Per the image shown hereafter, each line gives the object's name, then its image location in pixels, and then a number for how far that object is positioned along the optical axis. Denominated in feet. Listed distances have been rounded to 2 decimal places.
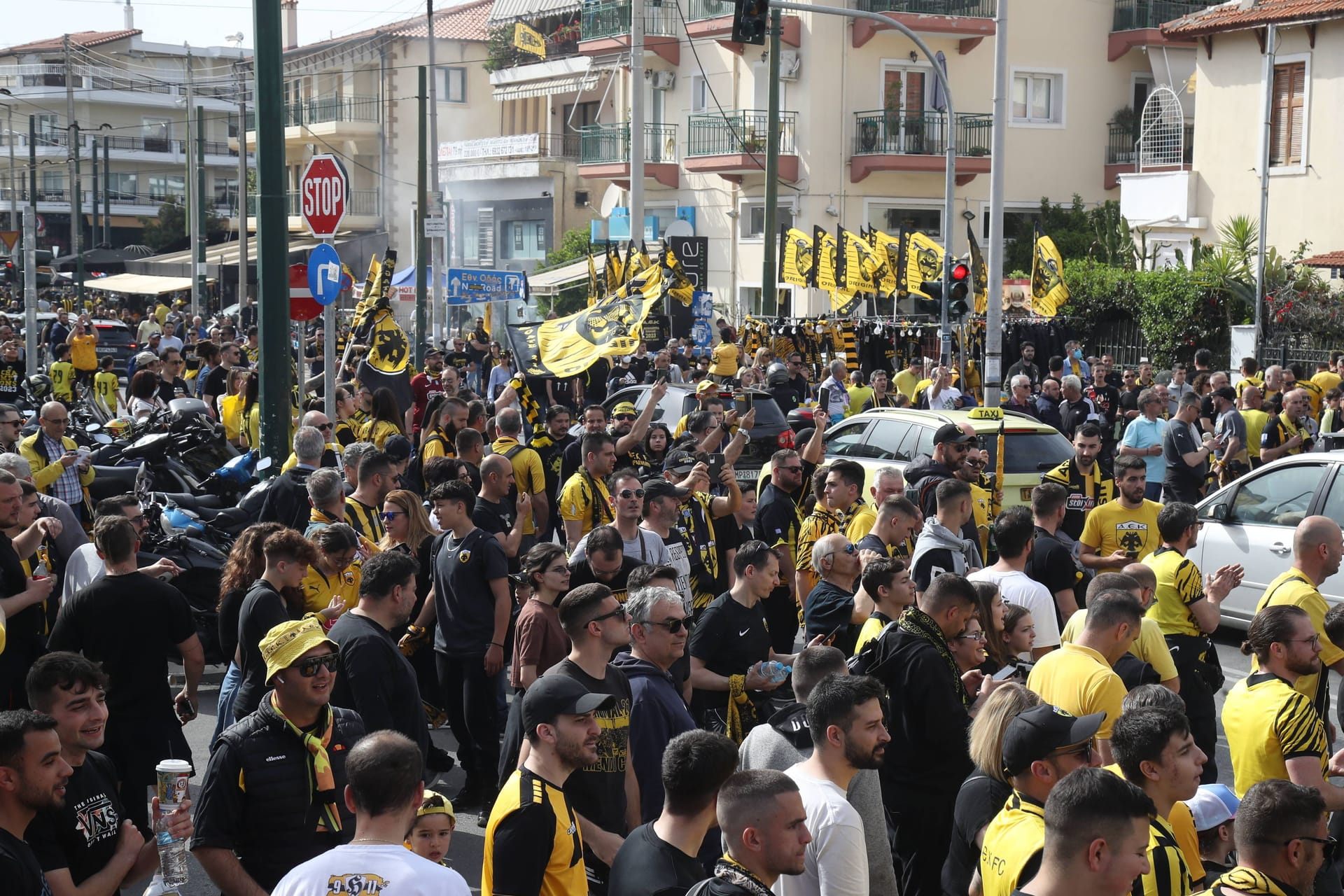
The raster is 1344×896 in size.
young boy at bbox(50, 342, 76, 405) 69.15
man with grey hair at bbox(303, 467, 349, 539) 26.76
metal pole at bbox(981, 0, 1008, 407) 62.23
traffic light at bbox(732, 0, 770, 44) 61.93
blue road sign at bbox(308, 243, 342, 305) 38.11
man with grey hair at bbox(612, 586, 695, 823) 18.30
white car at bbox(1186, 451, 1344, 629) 34.96
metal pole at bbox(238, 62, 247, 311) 138.10
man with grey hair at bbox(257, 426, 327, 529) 30.45
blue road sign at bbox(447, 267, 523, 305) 87.35
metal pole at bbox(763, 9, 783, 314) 87.35
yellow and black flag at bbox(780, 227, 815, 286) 90.84
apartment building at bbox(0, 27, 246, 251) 273.95
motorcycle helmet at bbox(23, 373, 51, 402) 64.85
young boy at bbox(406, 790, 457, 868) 14.15
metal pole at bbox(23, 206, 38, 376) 77.00
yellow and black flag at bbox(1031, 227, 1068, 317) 80.89
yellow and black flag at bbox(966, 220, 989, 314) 78.06
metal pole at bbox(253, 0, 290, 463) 34.37
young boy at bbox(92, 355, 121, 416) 67.05
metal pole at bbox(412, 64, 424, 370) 99.35
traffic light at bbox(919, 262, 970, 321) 63.82
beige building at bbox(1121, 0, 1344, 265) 94.07
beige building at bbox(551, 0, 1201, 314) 119.44
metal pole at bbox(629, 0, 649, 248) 97.91
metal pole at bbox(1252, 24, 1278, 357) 81.51
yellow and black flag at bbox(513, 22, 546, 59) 159.84
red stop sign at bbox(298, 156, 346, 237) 38.04
